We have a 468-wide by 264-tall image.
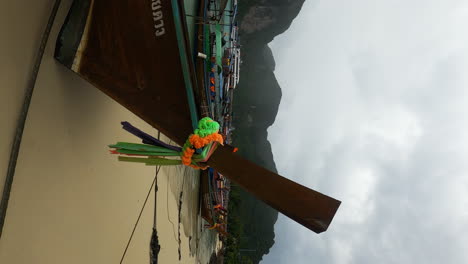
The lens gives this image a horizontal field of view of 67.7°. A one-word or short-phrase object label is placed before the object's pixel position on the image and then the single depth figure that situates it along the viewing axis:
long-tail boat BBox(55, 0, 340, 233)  1.65
